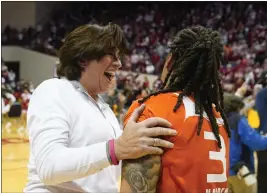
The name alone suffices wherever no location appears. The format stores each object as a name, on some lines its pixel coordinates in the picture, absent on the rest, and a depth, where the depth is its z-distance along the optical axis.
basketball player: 1.36
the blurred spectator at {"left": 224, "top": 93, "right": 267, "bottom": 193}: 3.52
